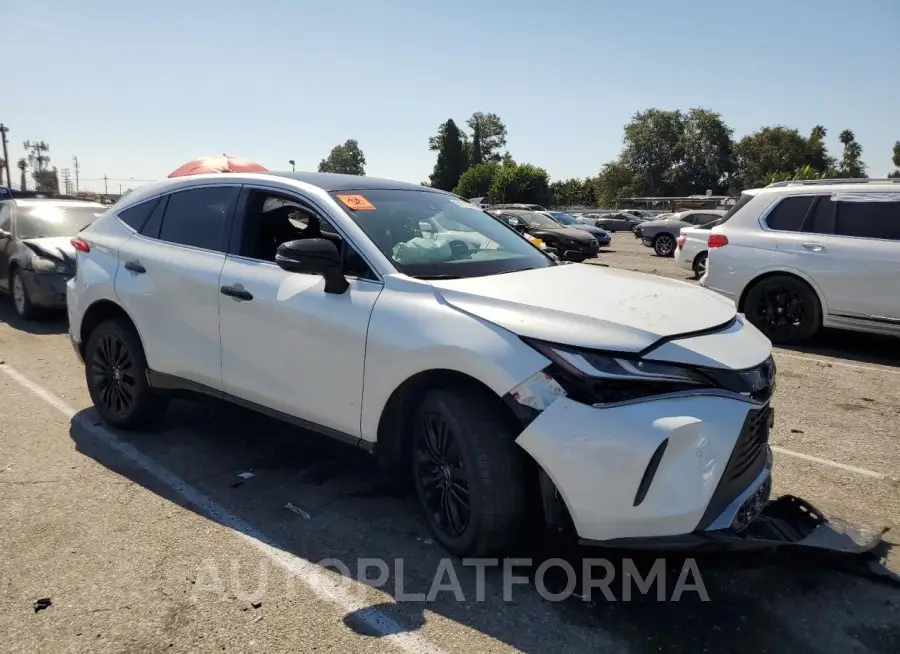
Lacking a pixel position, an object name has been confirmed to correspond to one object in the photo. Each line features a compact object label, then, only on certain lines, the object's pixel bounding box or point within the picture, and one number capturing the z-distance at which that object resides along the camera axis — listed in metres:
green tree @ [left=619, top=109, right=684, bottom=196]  85.81
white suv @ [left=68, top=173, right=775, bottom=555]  2.55
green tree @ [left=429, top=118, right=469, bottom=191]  99.94
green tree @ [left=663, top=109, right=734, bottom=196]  84.50
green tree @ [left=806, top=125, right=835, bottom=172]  80.00
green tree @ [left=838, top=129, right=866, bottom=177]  77.38
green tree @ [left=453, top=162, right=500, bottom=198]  82.50
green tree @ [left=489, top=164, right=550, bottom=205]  75.69
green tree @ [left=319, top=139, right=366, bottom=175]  131.62
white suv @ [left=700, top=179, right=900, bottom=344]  7.29
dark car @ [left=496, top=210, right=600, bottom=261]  18.70
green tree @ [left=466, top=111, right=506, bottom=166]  113.88
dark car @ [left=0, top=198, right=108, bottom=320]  8.53
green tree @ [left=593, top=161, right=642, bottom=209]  85.56
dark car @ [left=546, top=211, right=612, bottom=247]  26.41
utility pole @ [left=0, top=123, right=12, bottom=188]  56.97
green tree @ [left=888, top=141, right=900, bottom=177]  101.03
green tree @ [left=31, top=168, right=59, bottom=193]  89.94
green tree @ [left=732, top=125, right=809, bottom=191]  79.88
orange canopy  13.09
